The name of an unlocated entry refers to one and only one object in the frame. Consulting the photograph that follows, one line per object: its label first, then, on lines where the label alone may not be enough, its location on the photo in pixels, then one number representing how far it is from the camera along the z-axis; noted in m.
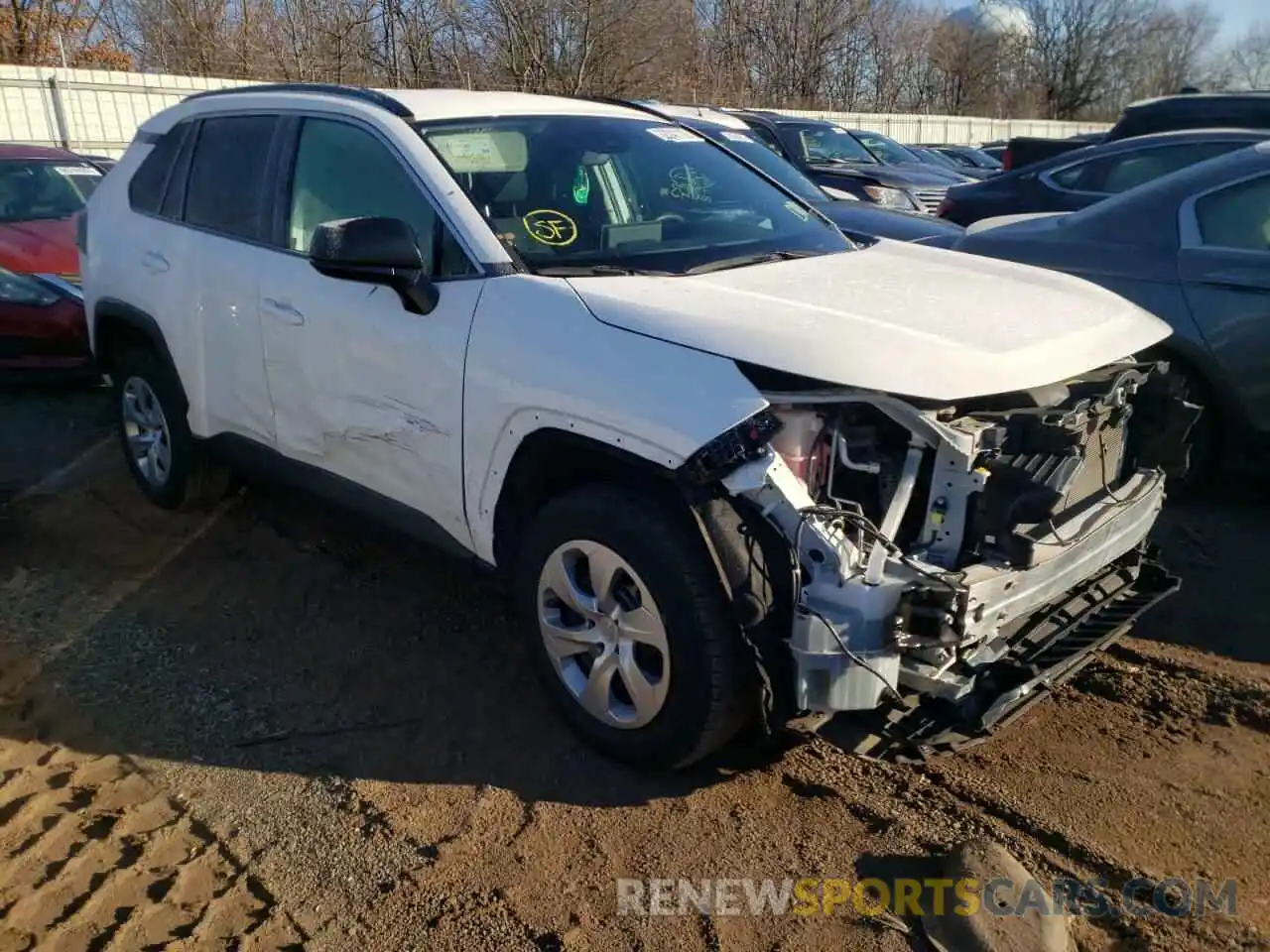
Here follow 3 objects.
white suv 2.76
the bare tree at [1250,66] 60.88
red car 7.14
